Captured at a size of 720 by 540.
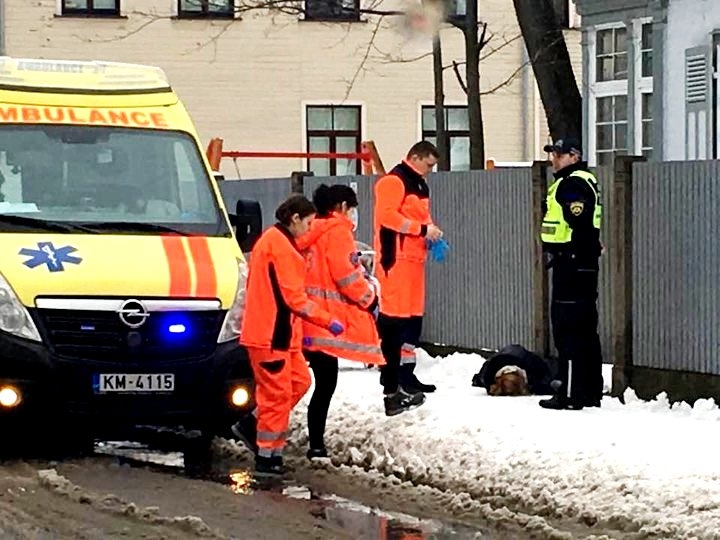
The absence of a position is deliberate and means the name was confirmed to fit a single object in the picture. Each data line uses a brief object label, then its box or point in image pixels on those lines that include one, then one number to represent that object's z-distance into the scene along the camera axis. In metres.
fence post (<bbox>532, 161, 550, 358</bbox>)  15.25
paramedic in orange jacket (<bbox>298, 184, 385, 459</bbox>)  11.77
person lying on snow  13.77
